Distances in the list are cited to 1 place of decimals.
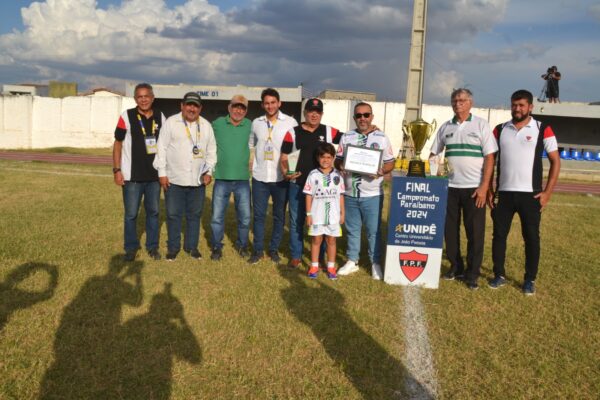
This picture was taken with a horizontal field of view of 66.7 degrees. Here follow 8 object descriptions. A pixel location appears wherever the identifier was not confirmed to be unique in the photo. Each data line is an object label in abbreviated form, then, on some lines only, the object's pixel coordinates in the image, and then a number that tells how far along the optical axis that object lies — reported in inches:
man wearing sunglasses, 188.7
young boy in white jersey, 188.5
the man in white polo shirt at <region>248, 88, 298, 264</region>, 201.6
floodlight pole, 680.4
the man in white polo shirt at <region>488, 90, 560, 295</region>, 177.6
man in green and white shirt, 180.1
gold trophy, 189.5
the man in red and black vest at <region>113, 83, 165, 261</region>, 197.6
